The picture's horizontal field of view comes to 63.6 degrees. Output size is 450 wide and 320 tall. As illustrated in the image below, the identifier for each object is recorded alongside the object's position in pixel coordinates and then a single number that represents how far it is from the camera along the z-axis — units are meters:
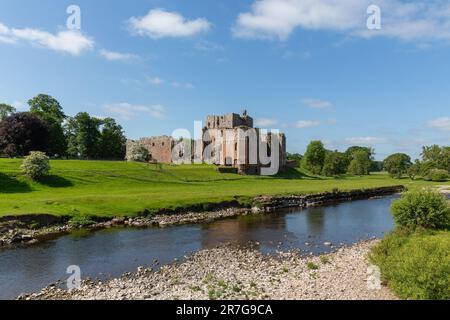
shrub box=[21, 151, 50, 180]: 56.72
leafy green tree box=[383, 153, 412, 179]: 138.75
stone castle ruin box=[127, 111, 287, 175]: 101.25
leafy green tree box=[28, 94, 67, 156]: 94.70
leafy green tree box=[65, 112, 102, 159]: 101.82
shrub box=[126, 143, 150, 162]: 104.75
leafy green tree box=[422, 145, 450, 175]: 137.50
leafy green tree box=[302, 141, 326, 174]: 130.50
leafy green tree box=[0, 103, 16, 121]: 104.43
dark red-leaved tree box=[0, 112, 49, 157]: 79.94
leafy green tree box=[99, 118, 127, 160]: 111.31
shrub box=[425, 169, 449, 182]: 121.10
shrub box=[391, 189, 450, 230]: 25.88
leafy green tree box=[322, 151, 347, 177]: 128.12
